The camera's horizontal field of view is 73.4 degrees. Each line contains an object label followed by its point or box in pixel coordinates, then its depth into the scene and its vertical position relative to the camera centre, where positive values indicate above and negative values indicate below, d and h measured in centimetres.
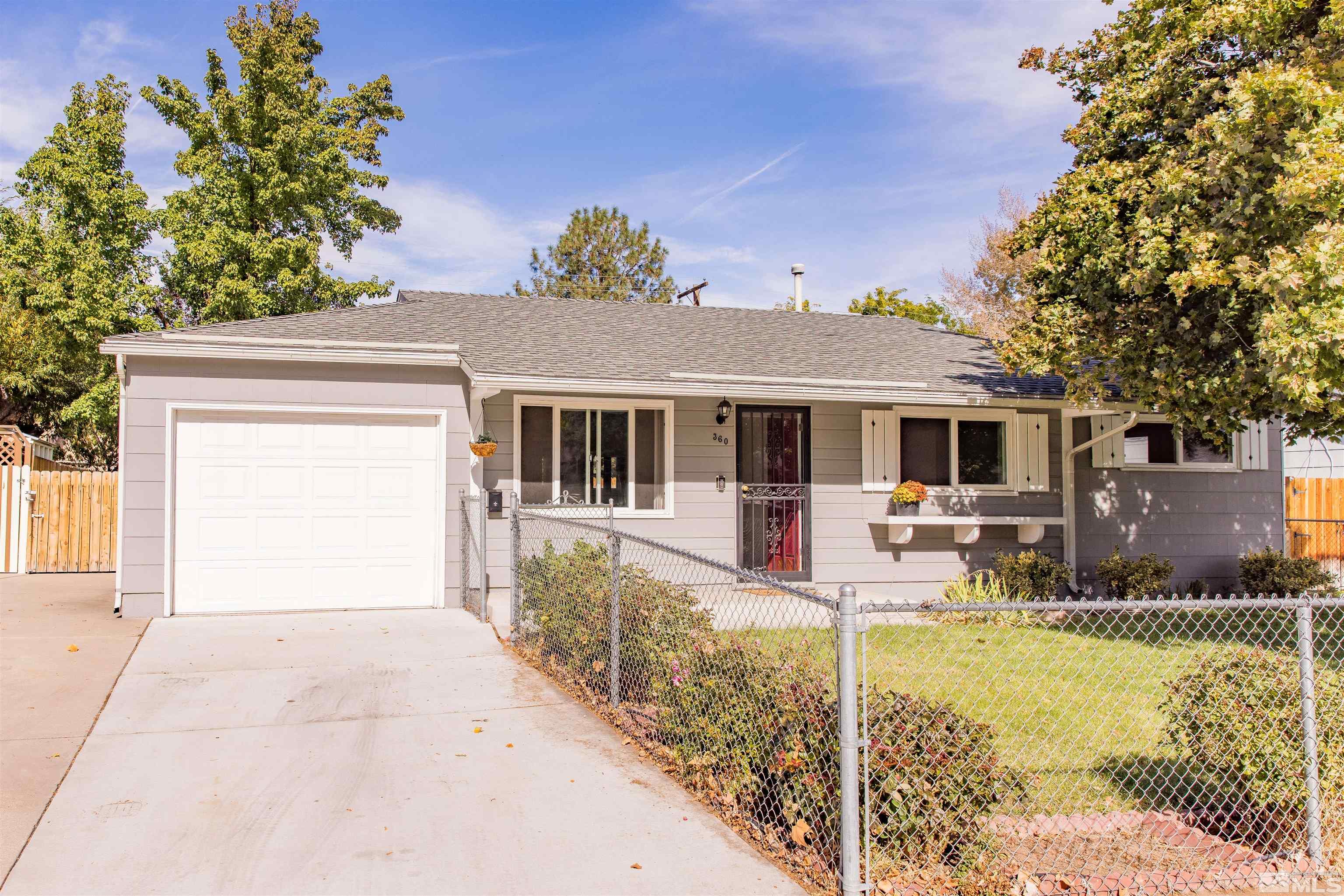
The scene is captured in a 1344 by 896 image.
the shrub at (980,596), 917 -138
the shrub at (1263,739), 361 -108
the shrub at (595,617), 506 -90
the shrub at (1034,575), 1051 -116
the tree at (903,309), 2912 +551
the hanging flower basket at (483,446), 932 +30
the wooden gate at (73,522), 1237 -67
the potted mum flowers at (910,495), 1091 -22
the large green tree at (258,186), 1784 +590
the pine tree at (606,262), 3144 +750
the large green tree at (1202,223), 650 +210
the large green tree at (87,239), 1784 +474
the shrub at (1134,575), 1061 -116
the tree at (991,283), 2619 +600
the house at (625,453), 892 +26
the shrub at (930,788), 334 -117
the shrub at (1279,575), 1123 -122
